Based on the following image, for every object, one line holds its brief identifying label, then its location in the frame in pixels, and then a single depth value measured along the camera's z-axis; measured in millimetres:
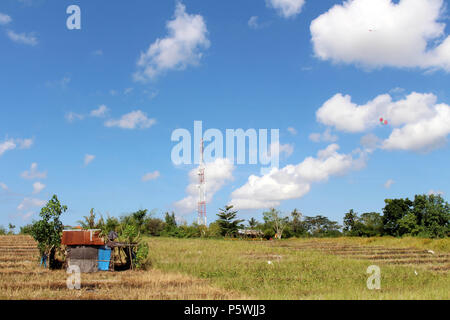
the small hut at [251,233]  52478
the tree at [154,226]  50538
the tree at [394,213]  41188
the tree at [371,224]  44250
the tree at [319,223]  71188
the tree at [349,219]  54566
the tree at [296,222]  59344
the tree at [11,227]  46781
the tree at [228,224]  50781
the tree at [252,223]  58738
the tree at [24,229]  46619
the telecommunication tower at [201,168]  41344
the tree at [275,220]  54031
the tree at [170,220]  52194
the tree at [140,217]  45216
